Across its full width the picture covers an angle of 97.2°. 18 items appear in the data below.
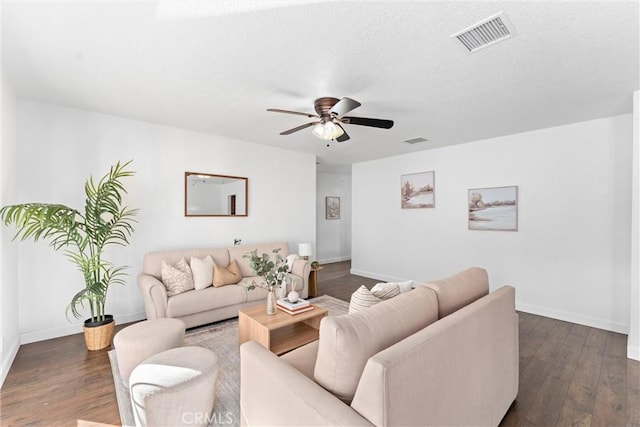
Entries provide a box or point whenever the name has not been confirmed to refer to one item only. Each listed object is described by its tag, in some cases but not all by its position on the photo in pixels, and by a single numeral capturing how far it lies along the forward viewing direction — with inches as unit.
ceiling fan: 101.6
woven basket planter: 109.4
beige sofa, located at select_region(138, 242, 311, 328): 119.3
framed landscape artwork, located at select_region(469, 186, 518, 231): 162.9
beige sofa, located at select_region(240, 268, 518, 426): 40.6
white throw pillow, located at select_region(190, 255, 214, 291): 134.2
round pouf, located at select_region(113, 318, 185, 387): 83.2
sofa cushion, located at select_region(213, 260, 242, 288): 138.6
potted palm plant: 100.9
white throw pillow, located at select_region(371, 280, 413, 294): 79.1
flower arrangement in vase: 105.3
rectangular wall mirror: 162.4
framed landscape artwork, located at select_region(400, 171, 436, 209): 201.0
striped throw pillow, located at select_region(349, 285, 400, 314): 74.1
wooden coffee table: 97.0
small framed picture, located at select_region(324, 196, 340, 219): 308.8
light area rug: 74.9
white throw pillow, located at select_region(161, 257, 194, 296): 128.3
